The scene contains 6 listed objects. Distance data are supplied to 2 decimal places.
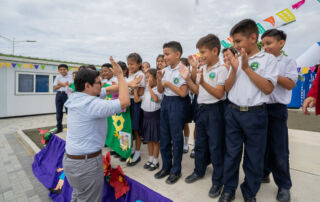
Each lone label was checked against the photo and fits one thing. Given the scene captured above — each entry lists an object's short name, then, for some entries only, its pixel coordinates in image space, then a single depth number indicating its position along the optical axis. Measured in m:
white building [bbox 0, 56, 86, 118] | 7.78
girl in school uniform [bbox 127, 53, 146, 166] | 2.89
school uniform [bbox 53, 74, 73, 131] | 5.18
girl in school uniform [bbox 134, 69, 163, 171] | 2.60
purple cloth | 1.83
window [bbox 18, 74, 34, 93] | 8.30
